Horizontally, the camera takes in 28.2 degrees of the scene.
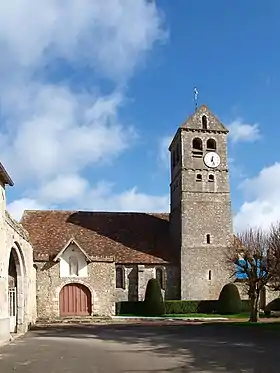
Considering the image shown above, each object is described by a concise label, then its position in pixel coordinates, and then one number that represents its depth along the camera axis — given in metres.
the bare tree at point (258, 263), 30.56
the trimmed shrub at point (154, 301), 41.78
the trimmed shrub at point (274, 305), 44.56
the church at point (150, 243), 40.22
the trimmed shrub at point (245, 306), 43.09
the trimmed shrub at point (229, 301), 41.66
